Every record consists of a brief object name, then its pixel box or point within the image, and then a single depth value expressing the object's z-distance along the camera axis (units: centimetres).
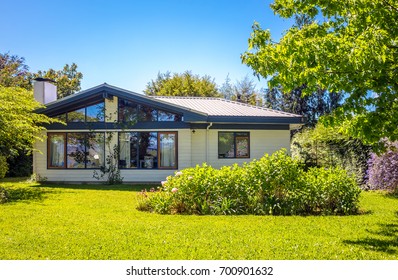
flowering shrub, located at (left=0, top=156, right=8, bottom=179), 1697
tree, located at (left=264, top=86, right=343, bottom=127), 3328
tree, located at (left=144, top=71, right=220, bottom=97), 3603
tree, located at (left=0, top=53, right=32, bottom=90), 2566
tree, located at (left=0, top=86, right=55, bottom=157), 1246
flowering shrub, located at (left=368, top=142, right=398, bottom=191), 1255
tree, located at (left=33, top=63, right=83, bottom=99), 3950
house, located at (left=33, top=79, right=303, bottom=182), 1661
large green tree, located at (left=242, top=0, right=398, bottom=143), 555
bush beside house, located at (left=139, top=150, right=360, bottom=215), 872
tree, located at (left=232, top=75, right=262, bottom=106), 3872
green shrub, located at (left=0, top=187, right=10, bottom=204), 1099
